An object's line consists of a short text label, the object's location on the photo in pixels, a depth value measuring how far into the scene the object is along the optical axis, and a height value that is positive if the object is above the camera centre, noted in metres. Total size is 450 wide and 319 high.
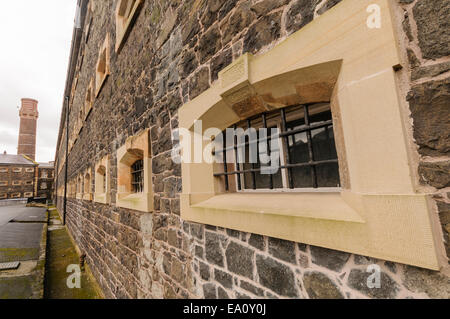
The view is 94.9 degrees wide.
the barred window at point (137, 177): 3.95 +0.24
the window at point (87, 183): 7.34 +0.30
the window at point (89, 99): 6.88 +3.39
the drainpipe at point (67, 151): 13.15 +2.79
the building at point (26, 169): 36.07 +4.82
